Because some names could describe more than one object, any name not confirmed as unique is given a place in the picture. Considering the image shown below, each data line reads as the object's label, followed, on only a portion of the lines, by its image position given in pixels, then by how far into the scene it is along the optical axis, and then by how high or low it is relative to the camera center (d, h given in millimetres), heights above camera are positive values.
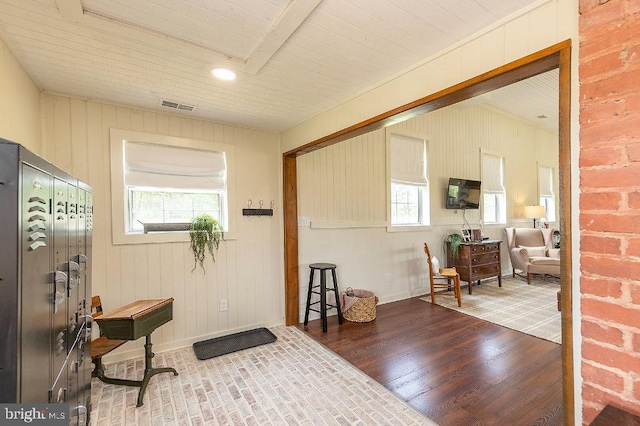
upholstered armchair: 5051 -749
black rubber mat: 2855 -1333
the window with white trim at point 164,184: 2732 +310
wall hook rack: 3350 +36
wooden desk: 2066 -794
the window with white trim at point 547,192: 6660 +425
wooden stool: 3342 -938
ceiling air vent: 2662 +1016
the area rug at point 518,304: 3377 -1325
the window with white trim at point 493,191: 5675 +401
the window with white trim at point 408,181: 4570 +492
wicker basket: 3600 -1201
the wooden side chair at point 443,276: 4137 -946
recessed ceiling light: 2057 +1012
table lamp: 5898 -25
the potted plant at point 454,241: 4836 -498
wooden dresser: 4750 -821
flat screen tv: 5004 +312
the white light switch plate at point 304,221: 3672 -93
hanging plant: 3025 -215
